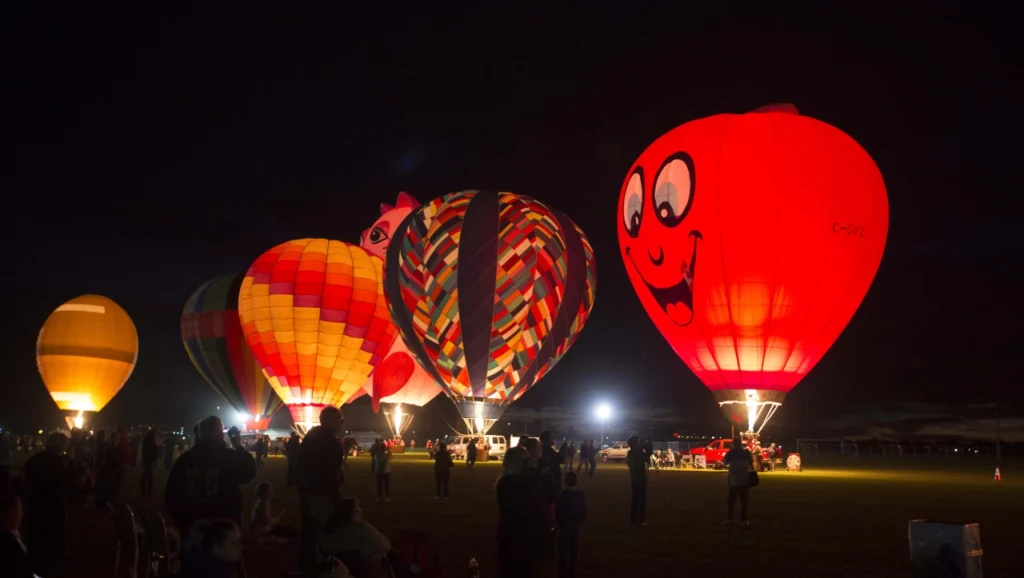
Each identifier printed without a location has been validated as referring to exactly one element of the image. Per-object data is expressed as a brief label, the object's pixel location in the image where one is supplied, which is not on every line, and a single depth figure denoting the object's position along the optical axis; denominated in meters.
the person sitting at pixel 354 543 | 6.93
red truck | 39.09
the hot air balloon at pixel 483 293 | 38.72
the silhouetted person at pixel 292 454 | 19.77
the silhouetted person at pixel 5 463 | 14.18
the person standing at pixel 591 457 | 30.03
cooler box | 7.16
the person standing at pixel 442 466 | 20.25
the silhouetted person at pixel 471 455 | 34.44
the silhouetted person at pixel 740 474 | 15.59
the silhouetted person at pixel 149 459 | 21.39
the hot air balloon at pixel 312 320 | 42.53
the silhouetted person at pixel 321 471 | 8.80
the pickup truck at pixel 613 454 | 50.47
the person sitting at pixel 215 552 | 6.11
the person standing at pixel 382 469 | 19.13
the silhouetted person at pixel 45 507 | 9.14
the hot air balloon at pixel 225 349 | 49.19
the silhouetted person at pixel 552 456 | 13.37
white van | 44.69
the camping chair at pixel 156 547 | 7.49
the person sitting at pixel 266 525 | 12.20
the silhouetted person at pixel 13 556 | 5.85
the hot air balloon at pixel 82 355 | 56.84
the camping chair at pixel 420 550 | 8.08
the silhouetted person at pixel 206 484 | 6.88
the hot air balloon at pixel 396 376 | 52.75
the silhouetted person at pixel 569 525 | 10.04
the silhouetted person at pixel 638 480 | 15.66
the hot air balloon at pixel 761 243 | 31.80
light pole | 50.78
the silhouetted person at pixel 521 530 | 7.45
